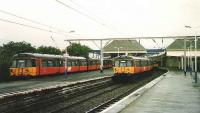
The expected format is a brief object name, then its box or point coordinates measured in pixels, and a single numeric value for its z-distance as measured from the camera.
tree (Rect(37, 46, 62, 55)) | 84.00
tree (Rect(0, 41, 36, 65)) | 68.49
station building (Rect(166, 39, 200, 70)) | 76.95
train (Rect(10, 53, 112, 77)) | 36.88
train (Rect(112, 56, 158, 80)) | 36.38
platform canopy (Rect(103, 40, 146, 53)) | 104.90
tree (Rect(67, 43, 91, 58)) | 91.78
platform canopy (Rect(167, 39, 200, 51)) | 81.68
